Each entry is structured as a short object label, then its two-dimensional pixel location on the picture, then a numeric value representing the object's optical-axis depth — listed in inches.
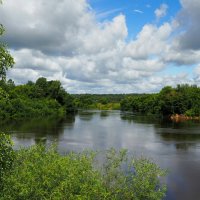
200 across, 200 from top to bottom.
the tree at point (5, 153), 389.5
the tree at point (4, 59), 380.9
